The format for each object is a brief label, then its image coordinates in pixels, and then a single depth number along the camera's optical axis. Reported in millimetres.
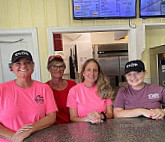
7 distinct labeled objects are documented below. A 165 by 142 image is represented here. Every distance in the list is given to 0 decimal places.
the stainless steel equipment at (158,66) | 2393
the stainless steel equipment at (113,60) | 3469
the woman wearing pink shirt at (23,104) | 1075
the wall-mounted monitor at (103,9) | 2230
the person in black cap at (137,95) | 1285
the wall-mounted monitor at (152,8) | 2342
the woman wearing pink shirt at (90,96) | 1395
